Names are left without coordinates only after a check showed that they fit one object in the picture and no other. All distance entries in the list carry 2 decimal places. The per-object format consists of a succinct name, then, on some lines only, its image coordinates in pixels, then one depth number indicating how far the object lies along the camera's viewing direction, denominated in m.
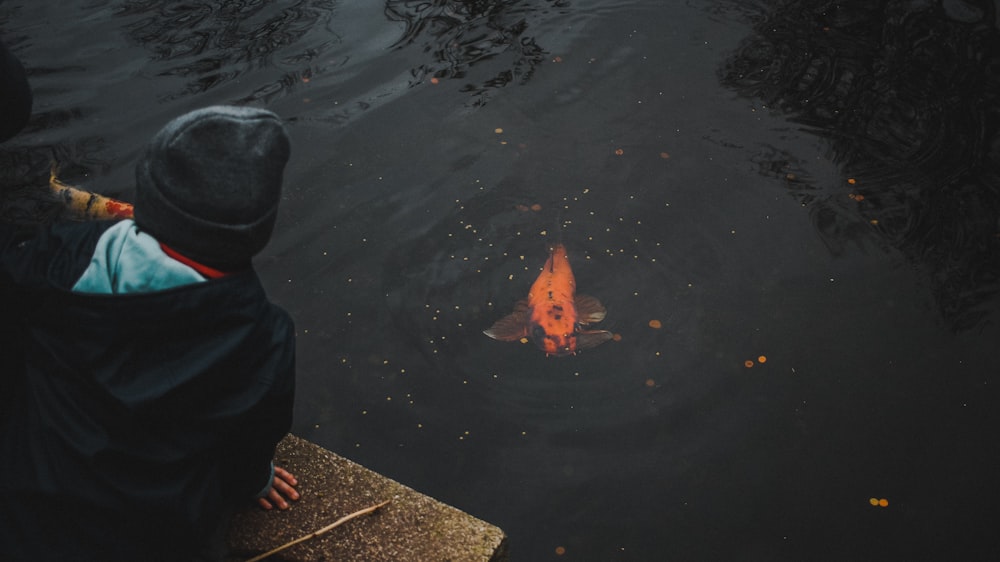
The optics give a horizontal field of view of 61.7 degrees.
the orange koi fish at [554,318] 4.28
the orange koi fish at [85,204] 4.04
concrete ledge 2.66
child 2.05
